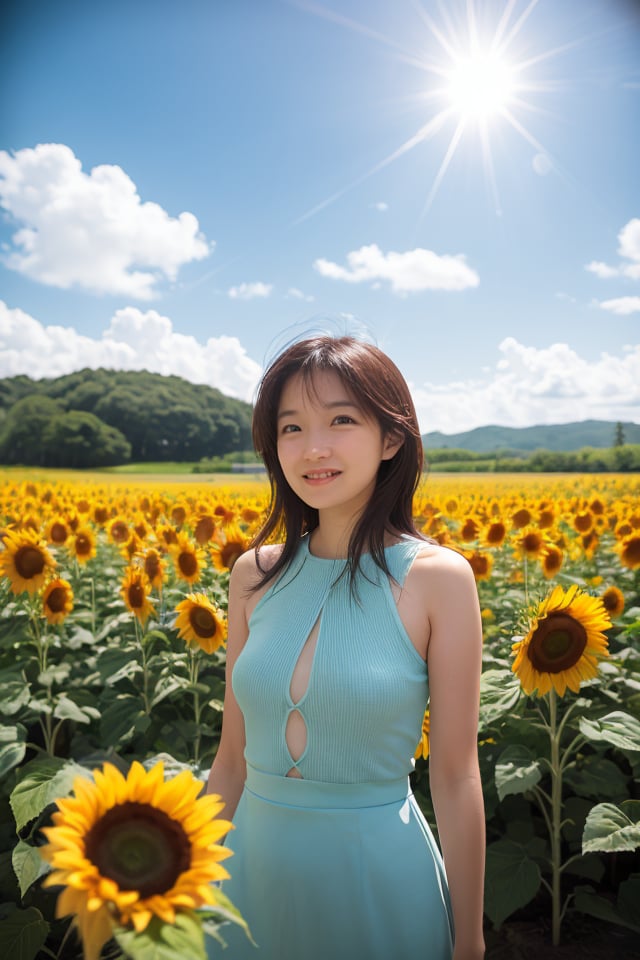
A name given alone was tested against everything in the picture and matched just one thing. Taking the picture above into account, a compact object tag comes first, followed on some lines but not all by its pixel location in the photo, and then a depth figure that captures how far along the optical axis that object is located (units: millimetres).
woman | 1511
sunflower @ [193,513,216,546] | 3979
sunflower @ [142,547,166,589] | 3517
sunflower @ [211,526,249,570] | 3631
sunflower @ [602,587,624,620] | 3630
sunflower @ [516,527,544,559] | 4023
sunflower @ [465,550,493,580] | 3854
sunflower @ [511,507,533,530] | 4629
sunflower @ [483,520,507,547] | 4340
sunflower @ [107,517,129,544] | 4727
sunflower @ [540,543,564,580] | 4082
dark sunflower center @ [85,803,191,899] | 804
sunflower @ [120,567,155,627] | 3332
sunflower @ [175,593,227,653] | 2873
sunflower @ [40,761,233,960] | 770
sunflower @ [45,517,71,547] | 4609
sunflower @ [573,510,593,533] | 4742
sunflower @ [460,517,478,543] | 4461
